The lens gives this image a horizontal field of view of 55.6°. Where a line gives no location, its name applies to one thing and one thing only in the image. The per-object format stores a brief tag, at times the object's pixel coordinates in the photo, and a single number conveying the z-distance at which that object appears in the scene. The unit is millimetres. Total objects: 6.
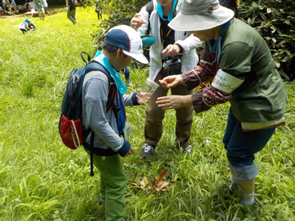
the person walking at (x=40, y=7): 15791
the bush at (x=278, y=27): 4594
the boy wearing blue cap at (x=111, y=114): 1787
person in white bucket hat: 1685
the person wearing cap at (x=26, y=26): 10002
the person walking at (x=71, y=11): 11838
